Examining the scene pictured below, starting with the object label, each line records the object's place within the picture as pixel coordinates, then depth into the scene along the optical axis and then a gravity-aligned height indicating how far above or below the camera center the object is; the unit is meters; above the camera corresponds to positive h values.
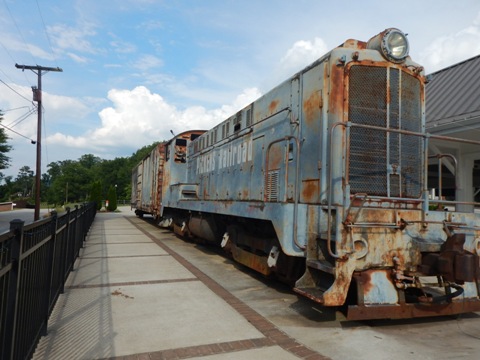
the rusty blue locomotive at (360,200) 4.01 -0.06
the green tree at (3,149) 28.88 +3.32
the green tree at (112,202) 41.31 -1.30
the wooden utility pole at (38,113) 20.56 +4.71
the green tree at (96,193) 40.19 -0.27
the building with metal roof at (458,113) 9.36 +2.42
